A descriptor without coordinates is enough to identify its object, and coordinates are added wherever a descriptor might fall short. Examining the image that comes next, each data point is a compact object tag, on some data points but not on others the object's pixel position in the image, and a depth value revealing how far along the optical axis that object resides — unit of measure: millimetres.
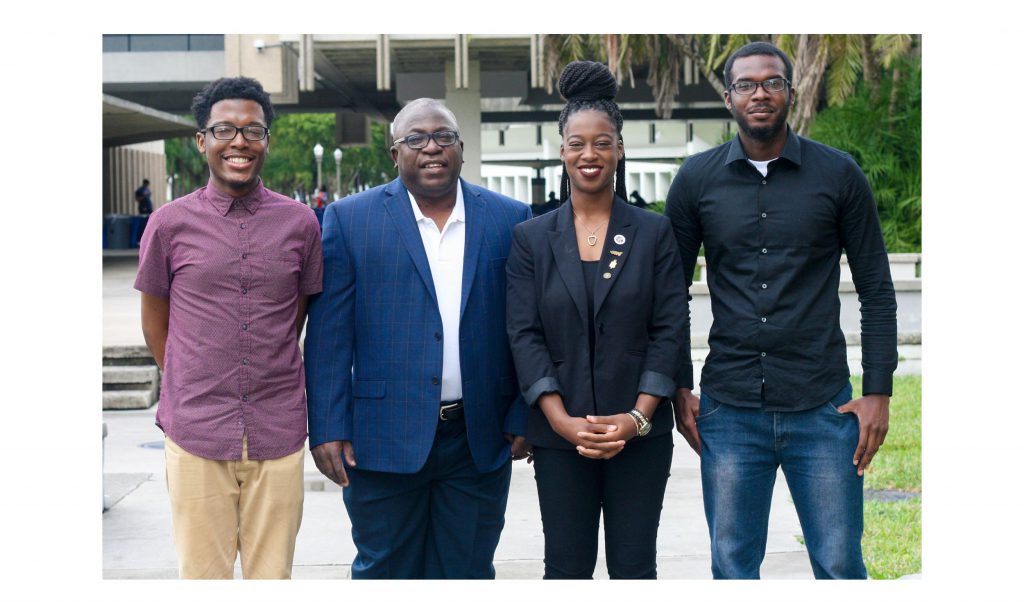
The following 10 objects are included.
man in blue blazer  4117
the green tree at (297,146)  59250
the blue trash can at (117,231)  34344
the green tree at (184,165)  68119
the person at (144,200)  38719
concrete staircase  11945
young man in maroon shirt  3885
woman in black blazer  3861
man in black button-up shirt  3951
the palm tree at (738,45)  14953
